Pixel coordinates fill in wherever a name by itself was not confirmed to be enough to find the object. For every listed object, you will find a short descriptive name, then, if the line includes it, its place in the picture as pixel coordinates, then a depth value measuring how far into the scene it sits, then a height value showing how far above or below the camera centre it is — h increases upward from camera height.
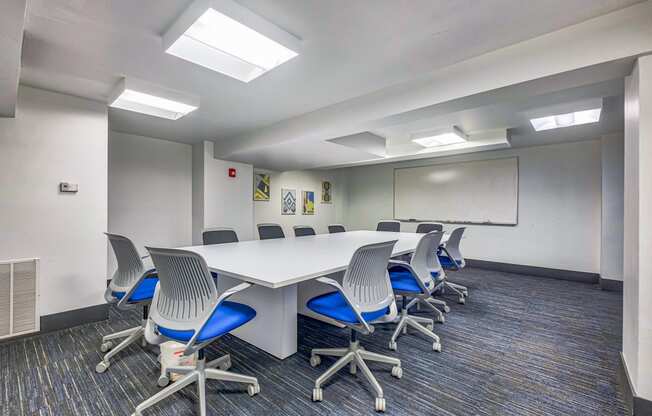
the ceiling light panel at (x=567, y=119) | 3.51 +1.20
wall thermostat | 2.85 +0.20
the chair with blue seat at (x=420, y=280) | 2.40 -0.69
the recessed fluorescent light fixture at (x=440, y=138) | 4.27 +1.15
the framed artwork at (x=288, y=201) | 6.86 +0.15
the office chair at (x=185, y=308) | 1.49 -0.58
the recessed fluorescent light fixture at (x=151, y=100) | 2.65 +1.13
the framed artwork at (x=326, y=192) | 7.91 +0.43
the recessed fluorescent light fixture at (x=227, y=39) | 1.62 +1.12
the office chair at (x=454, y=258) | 3.56 -0.67
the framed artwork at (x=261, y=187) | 6.20 +0.46
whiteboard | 5.56 +0.34
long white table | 1.82 -0.44
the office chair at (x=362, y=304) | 1.73 -0.66
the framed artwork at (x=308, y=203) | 7.40 +0.12
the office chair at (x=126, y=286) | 2.08 -0.63
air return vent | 2.54 -0.85
